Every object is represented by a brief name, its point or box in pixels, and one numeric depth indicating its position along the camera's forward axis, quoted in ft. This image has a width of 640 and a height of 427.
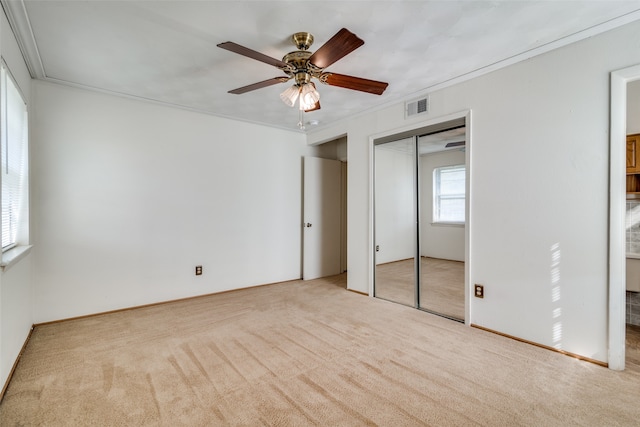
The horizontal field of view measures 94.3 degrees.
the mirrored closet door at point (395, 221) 11.56
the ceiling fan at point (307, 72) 6.24
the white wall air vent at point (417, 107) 10.68
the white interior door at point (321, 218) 16.01
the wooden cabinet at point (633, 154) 8.77
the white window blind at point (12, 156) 6.75
